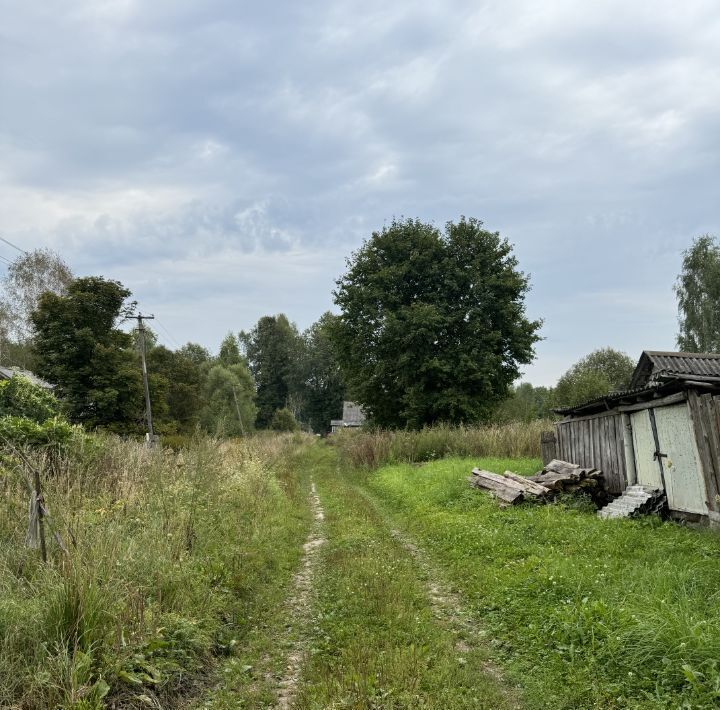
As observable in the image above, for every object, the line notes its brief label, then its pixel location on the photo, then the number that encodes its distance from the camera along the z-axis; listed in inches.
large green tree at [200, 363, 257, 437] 2079.2
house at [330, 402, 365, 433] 2738.7
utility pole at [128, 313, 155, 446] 1105.2
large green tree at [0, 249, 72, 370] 1439.5
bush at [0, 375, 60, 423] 511.8
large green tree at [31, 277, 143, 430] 1097.4
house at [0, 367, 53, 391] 1129.4
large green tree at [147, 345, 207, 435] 1912.8
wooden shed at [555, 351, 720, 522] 337.4
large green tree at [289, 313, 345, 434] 3122.5
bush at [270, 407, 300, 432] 2522.1
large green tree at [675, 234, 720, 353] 1448.1
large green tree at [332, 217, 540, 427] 1213.7
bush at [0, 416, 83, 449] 359.6
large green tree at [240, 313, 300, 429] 3193.9
